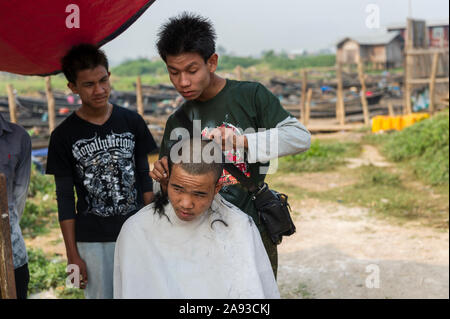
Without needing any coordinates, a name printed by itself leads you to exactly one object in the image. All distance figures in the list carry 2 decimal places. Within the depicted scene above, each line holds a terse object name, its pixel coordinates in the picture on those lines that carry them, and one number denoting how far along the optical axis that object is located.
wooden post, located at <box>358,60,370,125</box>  18.03
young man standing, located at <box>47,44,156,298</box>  2.53
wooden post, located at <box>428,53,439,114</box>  15.79
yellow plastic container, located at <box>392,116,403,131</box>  15.33
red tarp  2.22
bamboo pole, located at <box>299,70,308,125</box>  18.45
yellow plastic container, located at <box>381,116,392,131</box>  15.39
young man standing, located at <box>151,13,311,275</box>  1.99
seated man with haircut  1.93
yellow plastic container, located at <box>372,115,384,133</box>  15.66
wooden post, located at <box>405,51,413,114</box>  17.55
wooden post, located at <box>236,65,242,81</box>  14.76
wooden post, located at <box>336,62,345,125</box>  18.34
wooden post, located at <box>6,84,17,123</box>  10.48
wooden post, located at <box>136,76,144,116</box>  12.88
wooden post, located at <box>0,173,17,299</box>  1.50
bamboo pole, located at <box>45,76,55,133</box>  11.28
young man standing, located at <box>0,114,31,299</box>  2.33
